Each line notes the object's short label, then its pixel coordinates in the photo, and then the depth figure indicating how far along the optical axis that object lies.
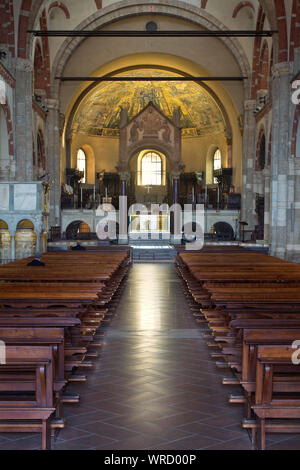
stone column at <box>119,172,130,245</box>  32.09
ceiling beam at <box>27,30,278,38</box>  25.67
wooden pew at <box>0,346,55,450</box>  4.40
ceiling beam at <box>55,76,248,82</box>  30.11
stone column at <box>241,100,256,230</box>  31.25
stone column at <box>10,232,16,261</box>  18.37
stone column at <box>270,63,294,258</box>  22.14
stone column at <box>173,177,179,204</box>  32.92
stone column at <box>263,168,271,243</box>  25.36
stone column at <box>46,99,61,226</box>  30.89
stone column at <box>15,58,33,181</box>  22.52
